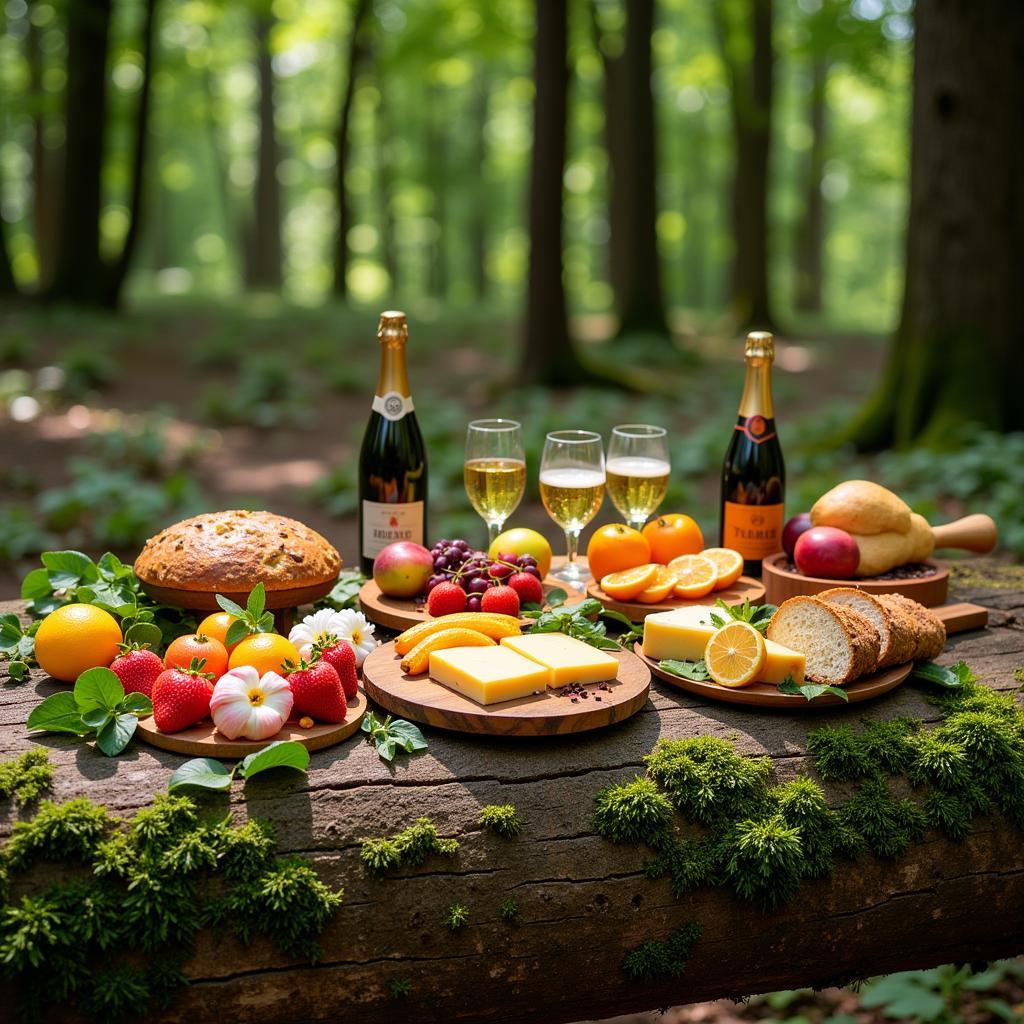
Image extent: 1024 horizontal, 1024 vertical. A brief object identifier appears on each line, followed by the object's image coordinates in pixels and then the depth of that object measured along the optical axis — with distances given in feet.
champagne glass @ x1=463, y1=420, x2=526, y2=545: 9.92
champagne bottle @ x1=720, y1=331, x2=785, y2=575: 10.44
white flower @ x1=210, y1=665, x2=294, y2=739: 7.11
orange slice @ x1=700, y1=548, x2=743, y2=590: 9.79
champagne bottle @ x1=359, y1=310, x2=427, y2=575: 10.41
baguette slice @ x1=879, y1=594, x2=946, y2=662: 8.83
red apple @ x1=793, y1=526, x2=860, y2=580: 9.68
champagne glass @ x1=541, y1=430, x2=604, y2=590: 9.79
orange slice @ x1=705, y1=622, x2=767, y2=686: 8.09
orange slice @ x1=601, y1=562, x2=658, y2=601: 9.57
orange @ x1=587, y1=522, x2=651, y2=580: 10.03
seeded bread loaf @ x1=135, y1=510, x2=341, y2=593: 8.92
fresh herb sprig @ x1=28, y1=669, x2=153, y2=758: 7.34
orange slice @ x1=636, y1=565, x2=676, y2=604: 9.64
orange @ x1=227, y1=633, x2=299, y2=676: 7.64
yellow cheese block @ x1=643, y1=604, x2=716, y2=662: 8.57
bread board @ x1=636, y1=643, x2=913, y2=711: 8.10
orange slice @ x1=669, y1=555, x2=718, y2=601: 9.65
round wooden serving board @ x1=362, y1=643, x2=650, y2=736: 7.36
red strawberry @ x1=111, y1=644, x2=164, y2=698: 7.84
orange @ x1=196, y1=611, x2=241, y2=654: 8.22
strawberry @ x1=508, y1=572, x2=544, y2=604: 9.41
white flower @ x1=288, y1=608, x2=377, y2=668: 8.15
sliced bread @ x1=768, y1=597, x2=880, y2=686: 8.18
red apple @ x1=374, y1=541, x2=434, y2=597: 9.55
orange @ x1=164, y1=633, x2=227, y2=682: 7.69
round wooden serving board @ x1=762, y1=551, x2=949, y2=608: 9.66
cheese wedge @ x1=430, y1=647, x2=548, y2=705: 7.47
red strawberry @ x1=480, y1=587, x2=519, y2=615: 9.00
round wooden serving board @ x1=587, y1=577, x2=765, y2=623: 9.53
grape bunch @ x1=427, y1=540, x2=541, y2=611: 9.43
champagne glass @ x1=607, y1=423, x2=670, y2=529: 10.11
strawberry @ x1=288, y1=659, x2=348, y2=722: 7.45
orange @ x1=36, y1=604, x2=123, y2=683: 8.19
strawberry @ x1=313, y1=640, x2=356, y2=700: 7.75
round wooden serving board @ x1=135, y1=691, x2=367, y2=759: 7.16
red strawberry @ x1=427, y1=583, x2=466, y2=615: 9.06
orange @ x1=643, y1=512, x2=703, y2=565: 10.41
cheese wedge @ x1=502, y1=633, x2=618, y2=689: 7.77
